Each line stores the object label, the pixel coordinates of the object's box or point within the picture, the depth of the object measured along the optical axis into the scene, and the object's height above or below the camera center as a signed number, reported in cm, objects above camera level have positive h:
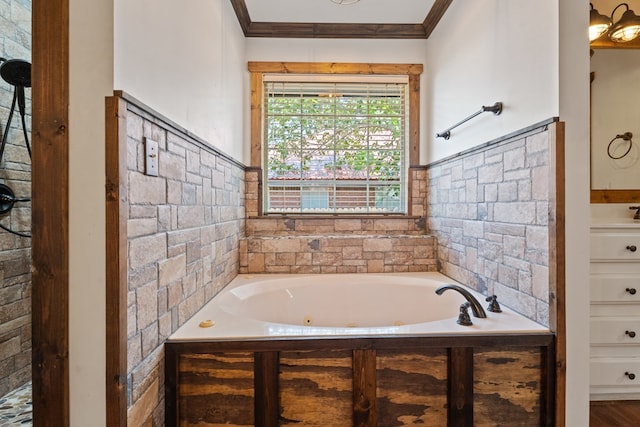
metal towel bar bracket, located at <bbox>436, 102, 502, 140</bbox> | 157 +55
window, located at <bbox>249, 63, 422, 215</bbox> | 254 +64
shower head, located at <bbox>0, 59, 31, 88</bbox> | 135 +64
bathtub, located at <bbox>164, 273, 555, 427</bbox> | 118 -67
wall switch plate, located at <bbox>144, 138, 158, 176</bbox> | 103 +19
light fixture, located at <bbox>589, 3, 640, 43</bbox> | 175 +110
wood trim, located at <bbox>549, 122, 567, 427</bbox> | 122 -19
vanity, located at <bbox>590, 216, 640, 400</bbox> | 168 -56
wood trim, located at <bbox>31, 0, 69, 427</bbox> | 87 -2
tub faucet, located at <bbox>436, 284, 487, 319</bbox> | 138 -45
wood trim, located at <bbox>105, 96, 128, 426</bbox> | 89 -15
